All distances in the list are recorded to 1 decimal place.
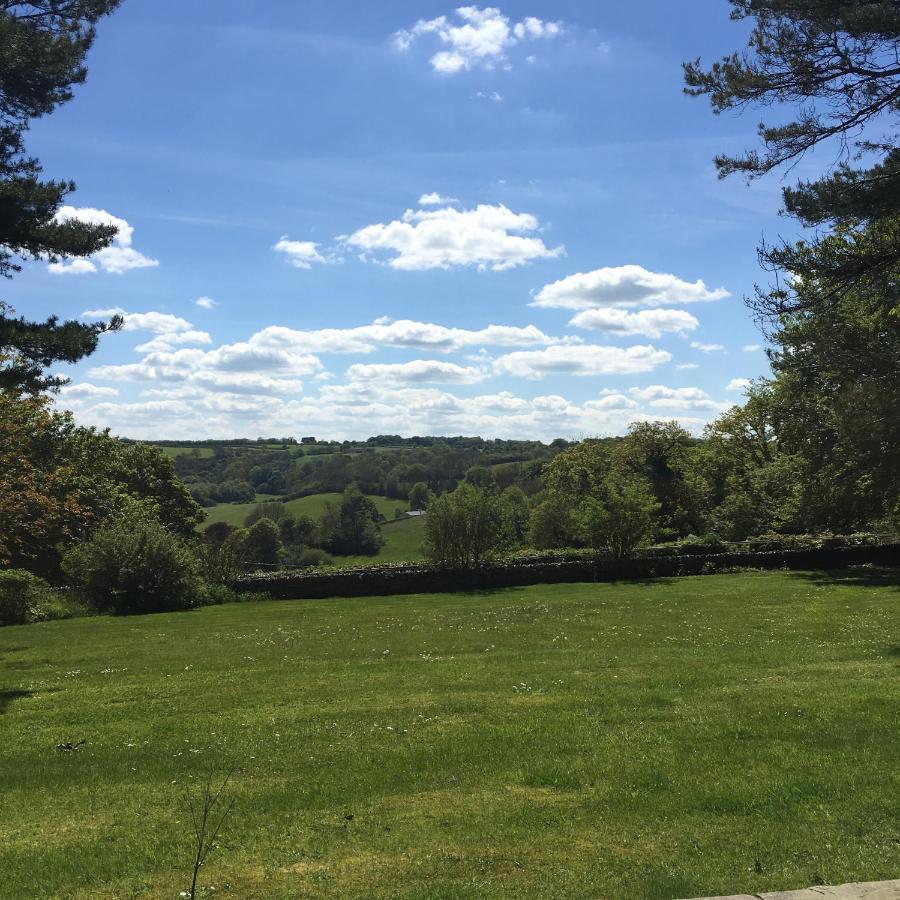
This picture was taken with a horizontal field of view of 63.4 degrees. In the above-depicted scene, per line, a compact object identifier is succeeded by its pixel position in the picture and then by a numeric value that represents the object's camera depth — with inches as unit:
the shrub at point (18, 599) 978.7
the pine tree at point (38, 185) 474.0
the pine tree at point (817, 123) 386.3
